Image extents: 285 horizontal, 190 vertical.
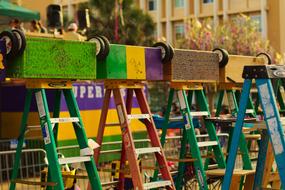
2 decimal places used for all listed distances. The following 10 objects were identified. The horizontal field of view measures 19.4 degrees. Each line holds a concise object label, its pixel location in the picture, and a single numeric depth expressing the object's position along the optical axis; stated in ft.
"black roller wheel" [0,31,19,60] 21.53
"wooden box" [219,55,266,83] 32.56
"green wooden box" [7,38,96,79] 22.01
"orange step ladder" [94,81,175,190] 25.70
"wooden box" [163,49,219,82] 28.68
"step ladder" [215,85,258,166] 34.21
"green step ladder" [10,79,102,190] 22.55
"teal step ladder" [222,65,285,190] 21.52
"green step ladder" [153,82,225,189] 29.41
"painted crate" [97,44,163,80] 25.64
